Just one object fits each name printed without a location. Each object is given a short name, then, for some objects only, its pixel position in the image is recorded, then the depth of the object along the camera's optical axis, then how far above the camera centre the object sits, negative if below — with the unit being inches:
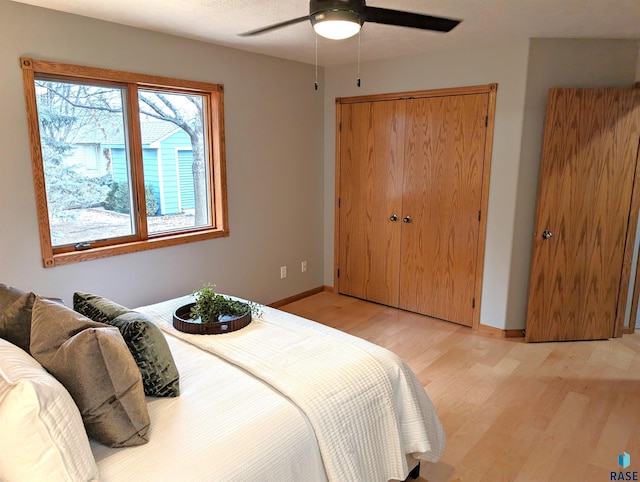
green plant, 89.0 -29.0
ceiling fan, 68.6 +25.0
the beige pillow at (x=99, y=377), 50.9 -24.7
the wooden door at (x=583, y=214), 128.0 -13.8
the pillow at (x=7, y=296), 64.9 -19.5
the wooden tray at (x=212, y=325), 84.8 -30.8
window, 108.3 +1.9
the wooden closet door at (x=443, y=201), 142.9 -11.5
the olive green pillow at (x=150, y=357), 62.2 -27.2
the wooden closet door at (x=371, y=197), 161.3 -11.5
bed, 51.7 -33.4
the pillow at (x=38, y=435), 42.5 -26.5
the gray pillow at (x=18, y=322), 60.0 -21.6
